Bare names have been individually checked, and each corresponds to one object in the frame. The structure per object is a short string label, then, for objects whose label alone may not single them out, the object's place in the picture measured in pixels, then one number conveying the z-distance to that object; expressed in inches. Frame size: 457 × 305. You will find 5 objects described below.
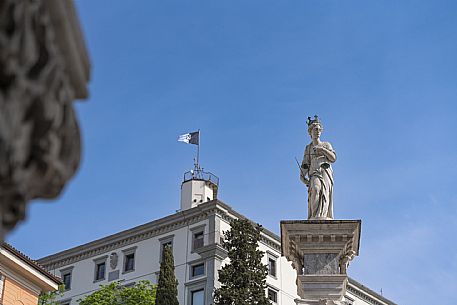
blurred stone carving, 118.0
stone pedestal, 629.0
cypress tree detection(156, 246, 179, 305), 1941.4
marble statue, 660.7
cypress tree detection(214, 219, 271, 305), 1741.9
